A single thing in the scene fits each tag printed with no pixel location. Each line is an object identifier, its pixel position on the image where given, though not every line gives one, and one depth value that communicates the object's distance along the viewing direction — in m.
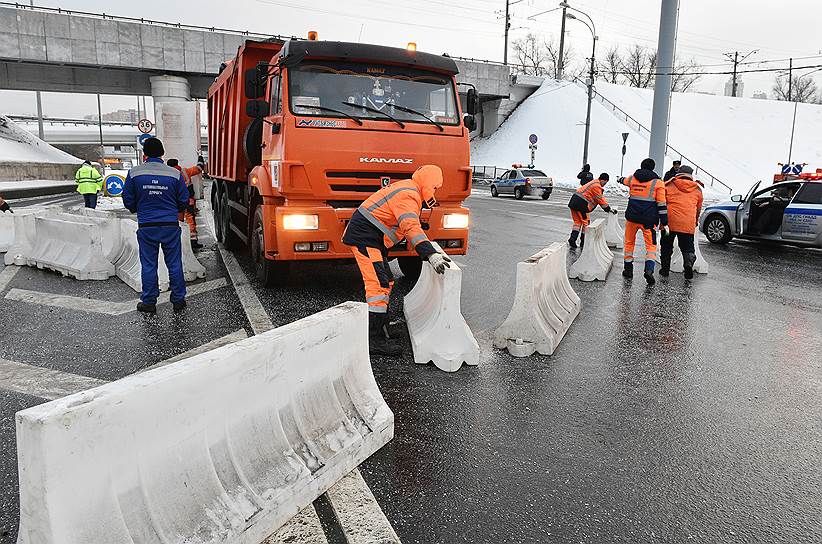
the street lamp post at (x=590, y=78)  34.42
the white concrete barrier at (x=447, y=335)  5.00
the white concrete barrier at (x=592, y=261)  9.23
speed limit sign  23.02
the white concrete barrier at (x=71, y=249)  8.34
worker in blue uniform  6.50
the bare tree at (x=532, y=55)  83.06
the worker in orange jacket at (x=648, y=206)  8.77
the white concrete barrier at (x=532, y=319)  5.40
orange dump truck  6.76
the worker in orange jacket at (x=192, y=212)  11.02
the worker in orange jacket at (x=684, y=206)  8.95
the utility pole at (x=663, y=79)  21.39
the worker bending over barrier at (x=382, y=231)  5.09
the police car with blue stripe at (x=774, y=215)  11.80
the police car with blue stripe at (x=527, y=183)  28.77
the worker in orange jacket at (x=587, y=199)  11.41
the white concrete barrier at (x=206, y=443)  1.89
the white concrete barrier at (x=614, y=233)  13.14
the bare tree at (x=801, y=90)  88.06
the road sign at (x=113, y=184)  21.66
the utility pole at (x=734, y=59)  72.03
